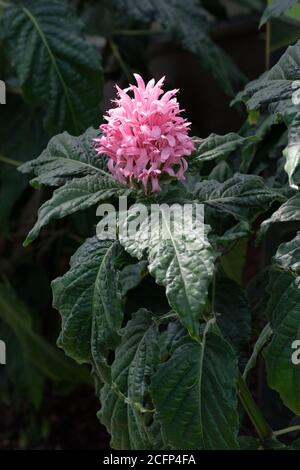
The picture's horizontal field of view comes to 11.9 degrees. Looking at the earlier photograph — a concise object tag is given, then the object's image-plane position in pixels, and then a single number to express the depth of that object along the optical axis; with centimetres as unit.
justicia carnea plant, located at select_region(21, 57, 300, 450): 143
